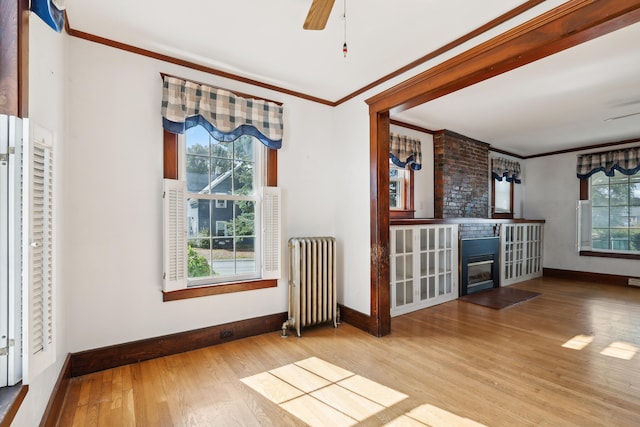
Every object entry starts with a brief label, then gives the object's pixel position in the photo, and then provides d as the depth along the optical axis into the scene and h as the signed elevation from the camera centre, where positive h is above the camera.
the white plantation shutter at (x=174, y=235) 2.55 -0.15
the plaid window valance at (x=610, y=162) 5.25 +0.98
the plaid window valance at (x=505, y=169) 5.84 +0.94
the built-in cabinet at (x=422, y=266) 3.75 -0.68
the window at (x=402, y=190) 4.53 +0.41
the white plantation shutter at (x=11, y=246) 1.21 -0.12
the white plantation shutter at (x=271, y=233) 3.11 -0.17
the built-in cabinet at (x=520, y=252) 5.35 -0.70
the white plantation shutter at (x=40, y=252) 1.24 -0.15
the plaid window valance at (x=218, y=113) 2.60 +0.99
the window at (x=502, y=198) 5.95 +0.36
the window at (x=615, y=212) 5.43 +0.06
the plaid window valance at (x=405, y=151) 4.25 +0.95
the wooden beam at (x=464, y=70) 1.69 +1.10
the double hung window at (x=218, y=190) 2.62 +0.26
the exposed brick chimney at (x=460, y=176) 4.78 +0.67
